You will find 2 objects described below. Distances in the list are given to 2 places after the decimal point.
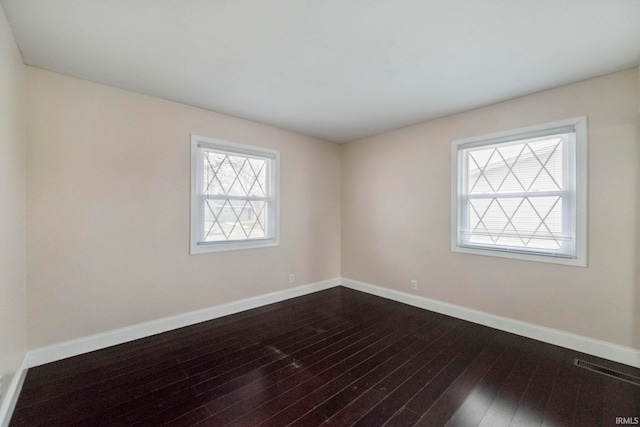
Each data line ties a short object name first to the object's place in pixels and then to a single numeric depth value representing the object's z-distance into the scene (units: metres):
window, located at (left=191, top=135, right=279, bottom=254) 3.20
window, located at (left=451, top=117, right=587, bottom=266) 2.55
